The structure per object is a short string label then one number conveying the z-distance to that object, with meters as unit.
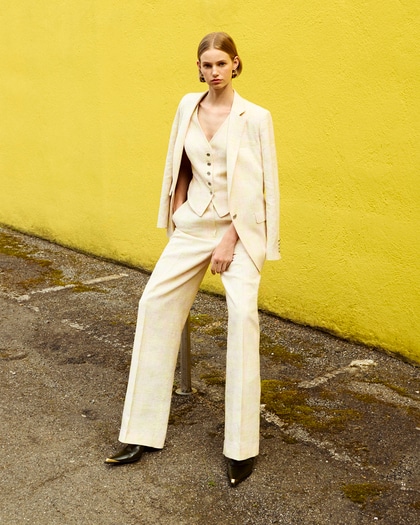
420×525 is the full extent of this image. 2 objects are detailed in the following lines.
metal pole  4.46
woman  3.70
